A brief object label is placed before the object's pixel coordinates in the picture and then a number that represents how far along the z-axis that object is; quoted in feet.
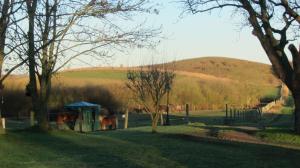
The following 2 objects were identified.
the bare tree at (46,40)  70.44
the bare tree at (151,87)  106.93
